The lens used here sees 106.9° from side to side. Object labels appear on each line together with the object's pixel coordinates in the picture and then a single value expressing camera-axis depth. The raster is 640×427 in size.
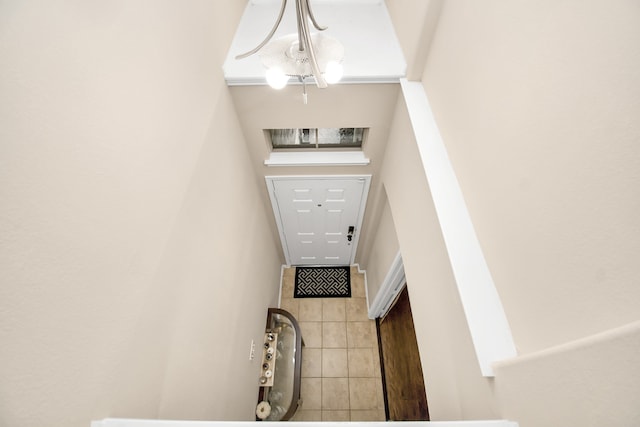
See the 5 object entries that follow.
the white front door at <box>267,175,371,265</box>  2.48
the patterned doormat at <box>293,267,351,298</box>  3.57
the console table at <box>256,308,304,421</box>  2.07
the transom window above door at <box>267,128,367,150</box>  2.26
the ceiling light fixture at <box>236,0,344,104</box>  0.98
